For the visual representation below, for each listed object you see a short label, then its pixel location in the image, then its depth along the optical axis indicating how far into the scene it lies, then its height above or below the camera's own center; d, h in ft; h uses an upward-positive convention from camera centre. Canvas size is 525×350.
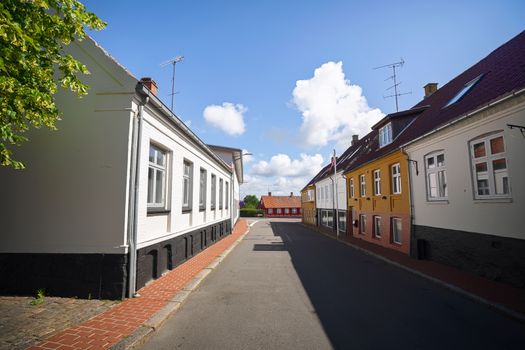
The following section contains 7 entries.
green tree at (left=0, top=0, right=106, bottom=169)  12.47 +6.65
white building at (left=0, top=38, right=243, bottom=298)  20.12 +0.82
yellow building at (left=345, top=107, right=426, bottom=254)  42.34 +2.94
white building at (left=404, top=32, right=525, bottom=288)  23.62 +2.76
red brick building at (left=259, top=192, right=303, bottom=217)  255.50 -0.29
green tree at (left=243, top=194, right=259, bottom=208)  361.10 +9.40
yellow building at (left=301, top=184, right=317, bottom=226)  122.46 +0.63
